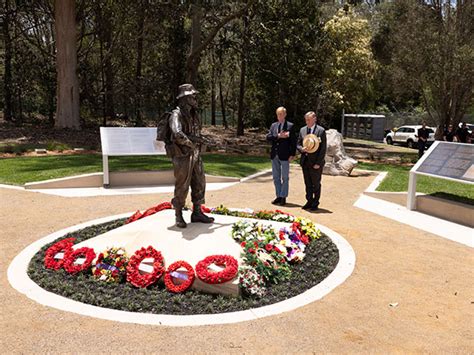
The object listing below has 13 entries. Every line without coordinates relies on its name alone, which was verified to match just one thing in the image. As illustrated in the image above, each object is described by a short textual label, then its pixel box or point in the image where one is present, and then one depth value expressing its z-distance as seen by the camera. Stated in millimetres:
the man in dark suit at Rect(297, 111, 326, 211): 8211
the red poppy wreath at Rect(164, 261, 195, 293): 4770
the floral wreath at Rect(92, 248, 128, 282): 5086
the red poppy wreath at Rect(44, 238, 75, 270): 5363
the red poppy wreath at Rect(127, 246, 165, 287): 4922
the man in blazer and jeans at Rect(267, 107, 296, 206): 8422
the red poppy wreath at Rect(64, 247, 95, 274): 5219
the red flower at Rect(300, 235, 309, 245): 6093
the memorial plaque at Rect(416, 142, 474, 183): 7970
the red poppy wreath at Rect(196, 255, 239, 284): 4707
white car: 29011
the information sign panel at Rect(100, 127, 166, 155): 10969
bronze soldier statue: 5625
